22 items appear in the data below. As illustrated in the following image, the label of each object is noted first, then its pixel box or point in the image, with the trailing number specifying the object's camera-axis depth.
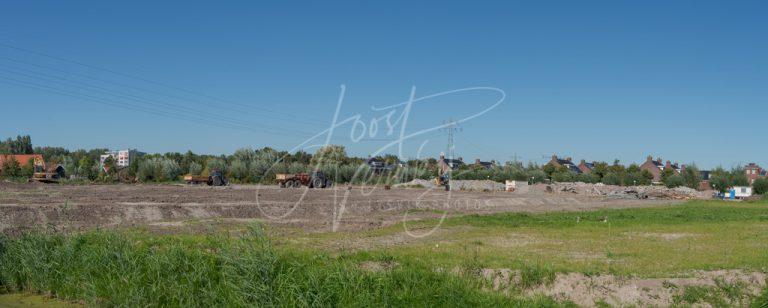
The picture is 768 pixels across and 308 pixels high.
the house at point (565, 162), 131.89
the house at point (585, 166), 135.96
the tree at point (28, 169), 66.34
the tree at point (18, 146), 114.69
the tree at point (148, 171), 69.50
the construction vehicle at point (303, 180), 59.53
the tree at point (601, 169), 106.19
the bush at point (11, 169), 64.06
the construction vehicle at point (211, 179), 61.66
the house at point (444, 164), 88.51
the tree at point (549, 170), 105.82
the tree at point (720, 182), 90.31
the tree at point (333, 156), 78.88
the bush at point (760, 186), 79.50
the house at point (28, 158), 73.59
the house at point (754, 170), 126.44
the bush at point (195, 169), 75.94
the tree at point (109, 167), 69.76
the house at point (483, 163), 136.88
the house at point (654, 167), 122.62
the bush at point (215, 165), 76.38
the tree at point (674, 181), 92.06
